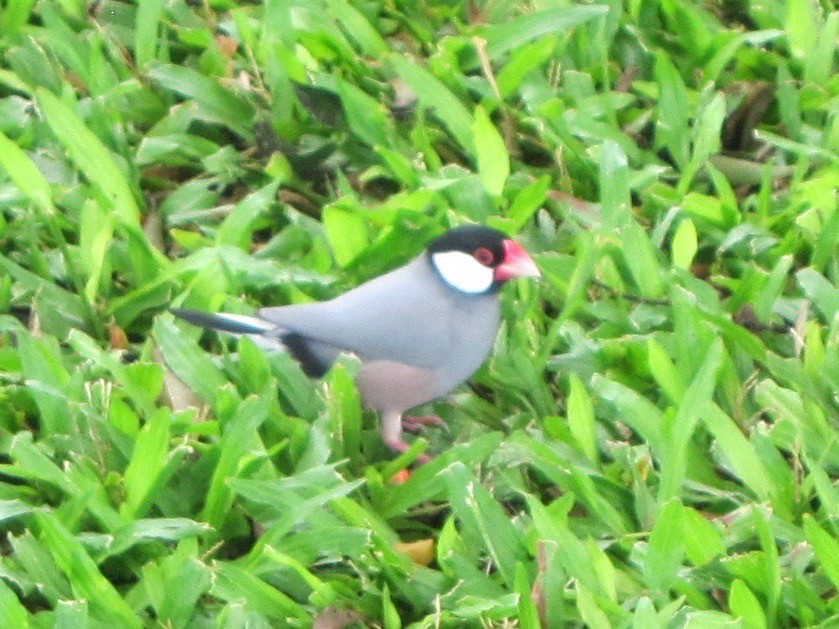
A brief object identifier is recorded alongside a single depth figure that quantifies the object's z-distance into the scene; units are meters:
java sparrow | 5.83
